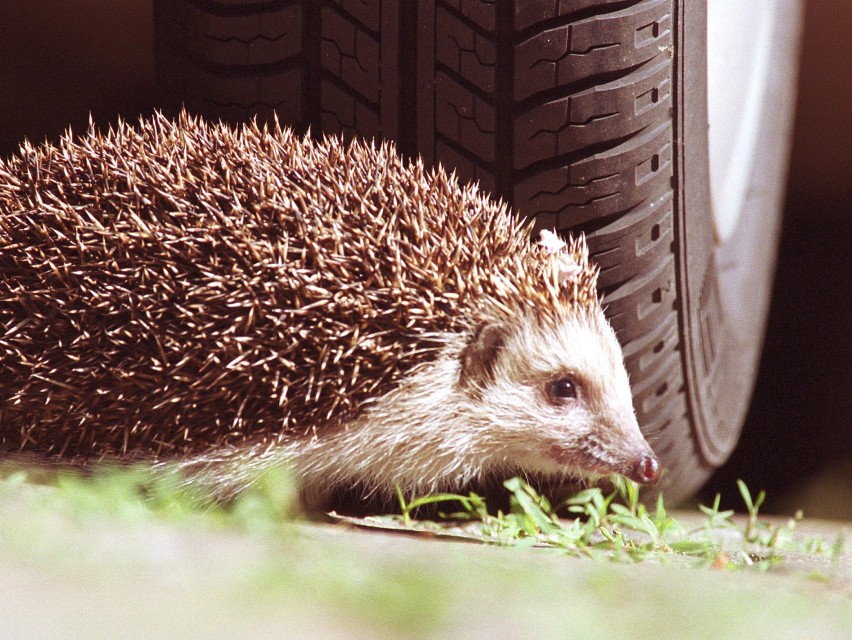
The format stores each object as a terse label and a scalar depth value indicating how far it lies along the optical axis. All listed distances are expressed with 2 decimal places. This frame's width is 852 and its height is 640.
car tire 2.37
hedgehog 2.33
